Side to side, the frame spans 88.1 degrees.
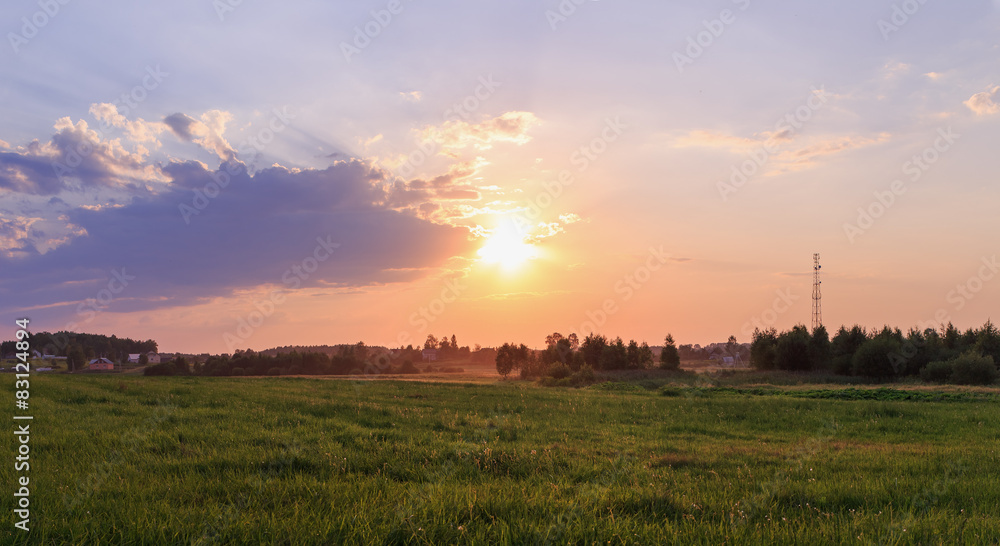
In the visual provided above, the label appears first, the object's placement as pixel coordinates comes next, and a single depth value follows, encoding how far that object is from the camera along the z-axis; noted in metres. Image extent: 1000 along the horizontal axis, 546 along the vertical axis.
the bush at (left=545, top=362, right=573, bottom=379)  71.38
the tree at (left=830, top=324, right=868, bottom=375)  71.50
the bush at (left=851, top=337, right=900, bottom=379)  66.44
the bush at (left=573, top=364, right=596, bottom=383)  64.06
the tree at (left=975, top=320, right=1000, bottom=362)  68.50
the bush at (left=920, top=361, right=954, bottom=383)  58.41
